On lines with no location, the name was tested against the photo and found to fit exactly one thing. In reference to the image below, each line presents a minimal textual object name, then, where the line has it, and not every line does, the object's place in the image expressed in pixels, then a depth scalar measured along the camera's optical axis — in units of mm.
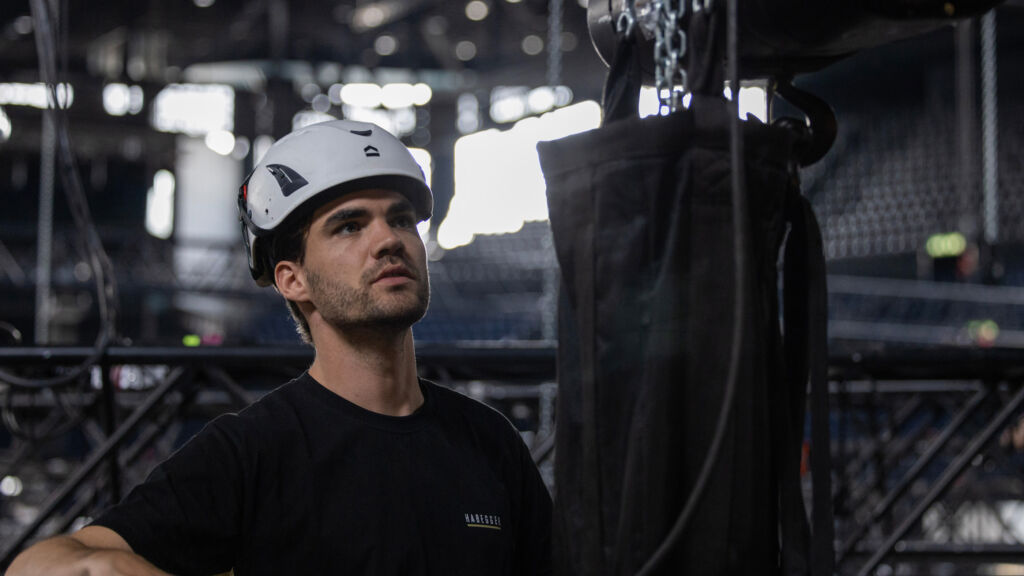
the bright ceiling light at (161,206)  22031
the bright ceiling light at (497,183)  21297
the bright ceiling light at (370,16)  19375
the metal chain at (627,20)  1384
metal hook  1463
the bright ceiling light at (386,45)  20797
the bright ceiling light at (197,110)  21312
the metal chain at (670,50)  1315
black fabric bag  1236
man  1691
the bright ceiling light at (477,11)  19094
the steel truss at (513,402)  3555
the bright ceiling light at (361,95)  21453
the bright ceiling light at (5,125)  19047
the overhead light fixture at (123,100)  20219
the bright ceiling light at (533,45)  19938
